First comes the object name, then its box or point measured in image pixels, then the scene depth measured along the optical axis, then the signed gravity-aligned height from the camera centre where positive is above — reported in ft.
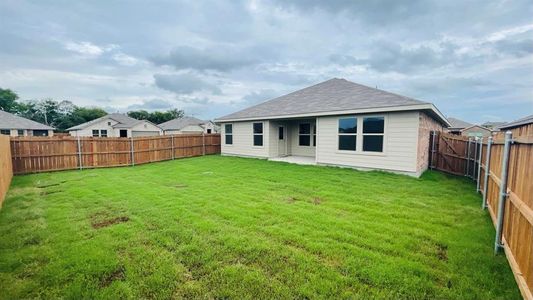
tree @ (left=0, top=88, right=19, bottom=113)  152.97 +21.94
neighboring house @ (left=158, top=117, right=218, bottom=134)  129.08 +4.25
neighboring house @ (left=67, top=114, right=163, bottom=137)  107.04 +2.66
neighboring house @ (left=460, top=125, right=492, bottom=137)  92.34 +1.86
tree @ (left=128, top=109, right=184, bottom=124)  193.06 +14.89
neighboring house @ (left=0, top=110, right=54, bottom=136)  83.86 +2.33
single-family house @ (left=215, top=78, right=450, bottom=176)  29.89 +0.99
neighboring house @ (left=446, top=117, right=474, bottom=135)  97.86 +4.57
